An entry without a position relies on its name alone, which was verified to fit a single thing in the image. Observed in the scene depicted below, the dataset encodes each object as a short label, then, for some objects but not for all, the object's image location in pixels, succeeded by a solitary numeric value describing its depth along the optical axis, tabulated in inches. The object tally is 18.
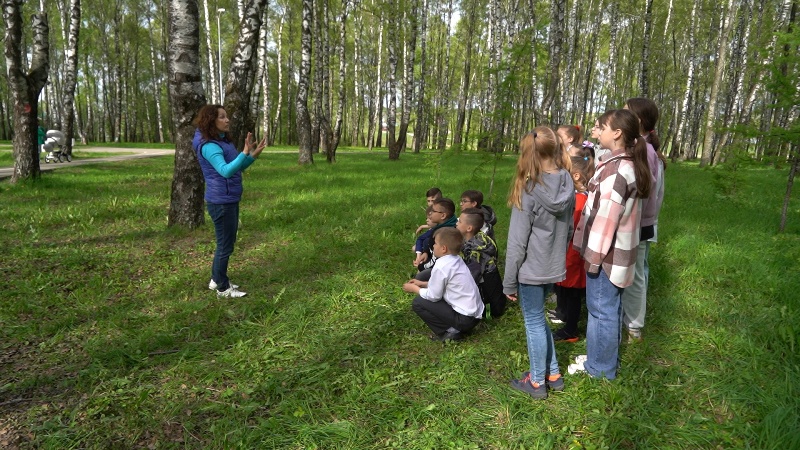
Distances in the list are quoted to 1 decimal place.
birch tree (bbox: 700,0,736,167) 717.2
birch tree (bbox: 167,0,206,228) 255.0
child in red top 153.2
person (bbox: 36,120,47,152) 601.1
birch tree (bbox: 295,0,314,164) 625.0
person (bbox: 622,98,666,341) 142.6
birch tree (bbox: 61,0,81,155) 570.3
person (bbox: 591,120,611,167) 127.4
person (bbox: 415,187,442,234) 230.1
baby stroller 593.6
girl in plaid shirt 114.6
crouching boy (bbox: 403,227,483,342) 147.3
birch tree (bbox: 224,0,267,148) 335.3
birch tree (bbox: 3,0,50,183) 353.7
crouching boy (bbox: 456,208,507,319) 164.7
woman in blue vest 164.1
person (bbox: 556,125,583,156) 189.2
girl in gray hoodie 114.0
